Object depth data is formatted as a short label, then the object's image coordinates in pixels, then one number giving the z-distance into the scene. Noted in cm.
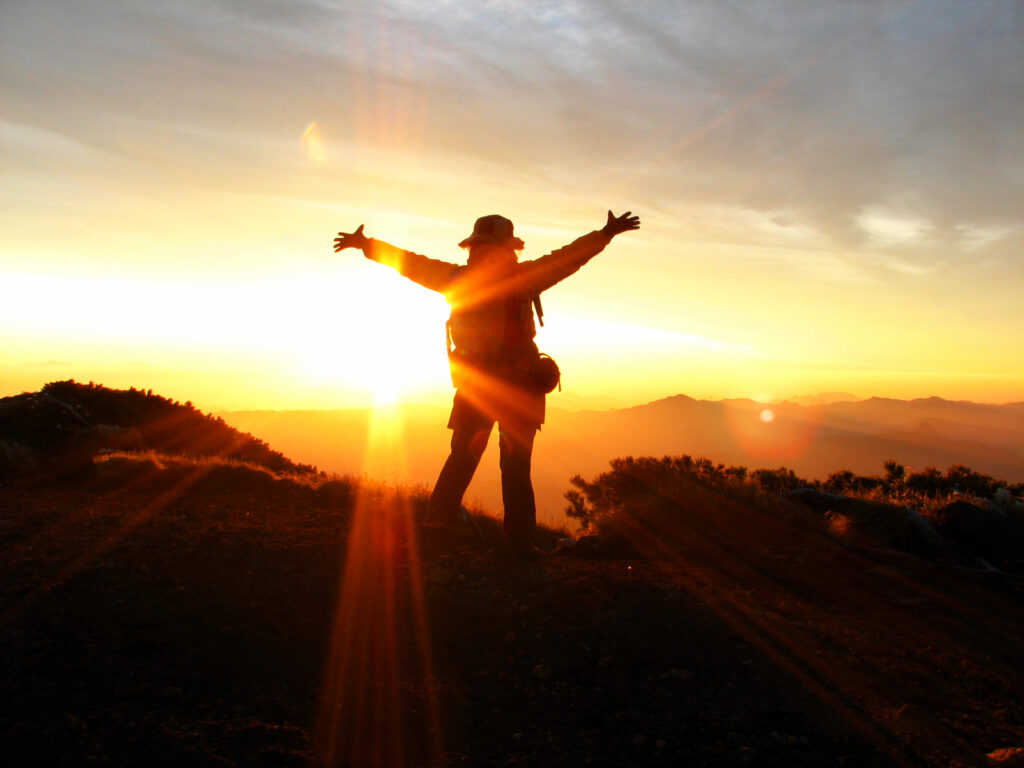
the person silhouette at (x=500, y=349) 596
